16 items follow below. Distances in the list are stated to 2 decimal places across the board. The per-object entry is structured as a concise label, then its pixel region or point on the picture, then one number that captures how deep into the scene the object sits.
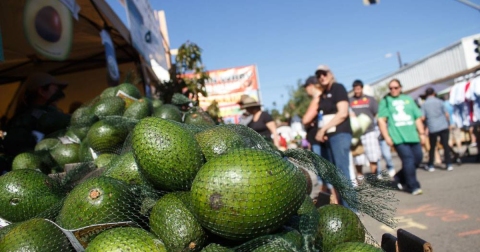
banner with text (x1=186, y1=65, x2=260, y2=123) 18.86
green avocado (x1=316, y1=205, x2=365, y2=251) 1.90
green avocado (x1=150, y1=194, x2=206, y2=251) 1.72
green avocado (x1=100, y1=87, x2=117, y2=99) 4.12
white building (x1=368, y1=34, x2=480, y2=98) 27.11
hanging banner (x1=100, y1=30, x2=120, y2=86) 6.70
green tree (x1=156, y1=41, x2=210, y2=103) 6.41
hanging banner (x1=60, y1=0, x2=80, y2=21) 5.19
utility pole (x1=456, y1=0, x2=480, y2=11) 13.61
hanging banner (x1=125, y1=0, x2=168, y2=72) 7.90
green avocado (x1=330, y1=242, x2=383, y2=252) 1.61
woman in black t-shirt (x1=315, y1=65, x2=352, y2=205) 5.21
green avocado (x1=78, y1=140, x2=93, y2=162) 3.21
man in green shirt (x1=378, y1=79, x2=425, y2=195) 6.78
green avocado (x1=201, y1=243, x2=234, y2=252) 1.67
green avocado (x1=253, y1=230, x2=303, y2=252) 1.56
